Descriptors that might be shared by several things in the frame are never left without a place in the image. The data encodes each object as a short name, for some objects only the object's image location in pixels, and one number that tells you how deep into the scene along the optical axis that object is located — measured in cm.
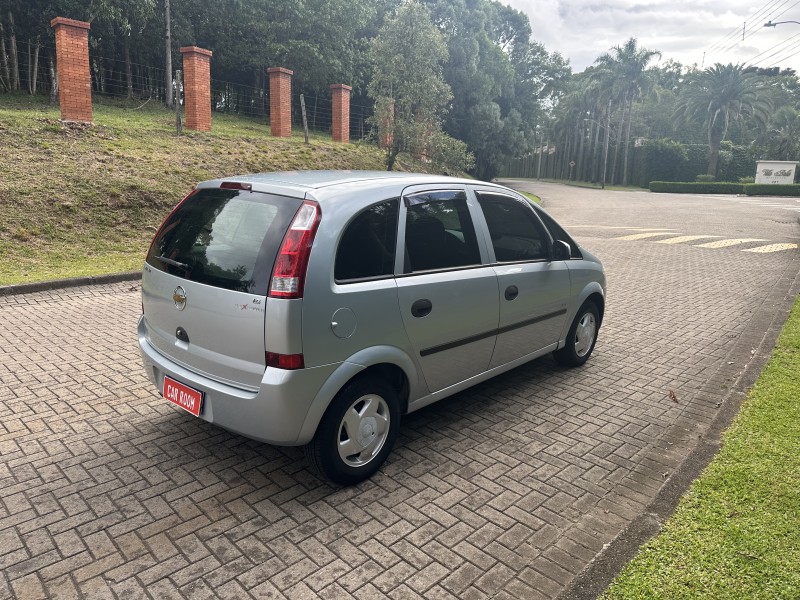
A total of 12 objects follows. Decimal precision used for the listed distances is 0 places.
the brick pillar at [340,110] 2356
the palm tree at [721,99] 5272
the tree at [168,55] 2425
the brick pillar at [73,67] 1355
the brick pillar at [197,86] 1722
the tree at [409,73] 2341
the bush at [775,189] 4141
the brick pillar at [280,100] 2042
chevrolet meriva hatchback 320
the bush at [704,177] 5453
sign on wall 4728
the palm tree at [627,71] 5859
